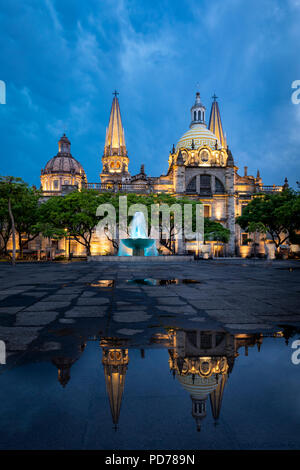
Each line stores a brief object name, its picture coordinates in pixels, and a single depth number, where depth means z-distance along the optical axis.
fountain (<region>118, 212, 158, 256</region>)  25.42
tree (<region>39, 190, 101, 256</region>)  31.02
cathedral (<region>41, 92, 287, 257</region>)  52.41
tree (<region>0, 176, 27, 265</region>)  25.77
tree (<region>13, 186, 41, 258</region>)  29.80
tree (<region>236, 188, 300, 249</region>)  34.98
